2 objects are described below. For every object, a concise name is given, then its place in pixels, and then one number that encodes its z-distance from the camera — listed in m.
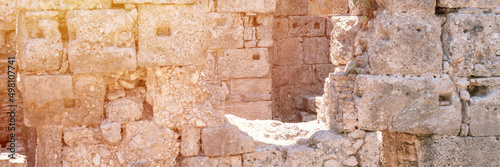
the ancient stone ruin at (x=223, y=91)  3.51
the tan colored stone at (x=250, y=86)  8.09
